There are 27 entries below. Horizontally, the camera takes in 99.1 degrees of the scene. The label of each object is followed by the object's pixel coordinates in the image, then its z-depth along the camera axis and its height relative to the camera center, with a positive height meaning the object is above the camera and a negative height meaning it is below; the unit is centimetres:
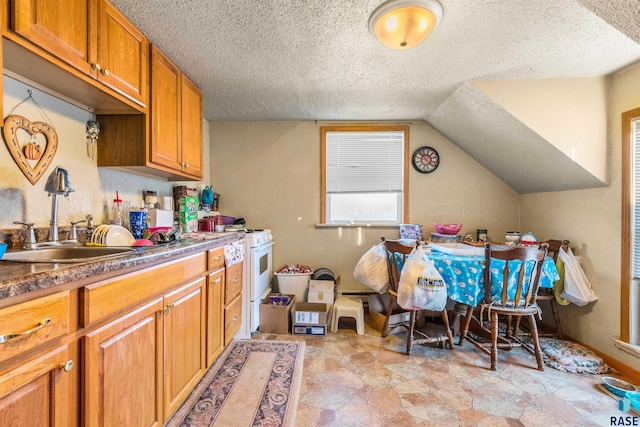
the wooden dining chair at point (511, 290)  200 -57
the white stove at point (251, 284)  252 -66
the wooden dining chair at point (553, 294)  245 -72
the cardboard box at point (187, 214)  251 +0
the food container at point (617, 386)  176 -115
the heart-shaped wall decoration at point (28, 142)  129 +36
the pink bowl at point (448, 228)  307 -15
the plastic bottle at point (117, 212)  186 +1
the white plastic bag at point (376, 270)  254 -53
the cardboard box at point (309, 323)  262 -105
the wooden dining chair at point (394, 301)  229 -82
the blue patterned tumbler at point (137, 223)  188 -6
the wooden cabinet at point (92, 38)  107 +82
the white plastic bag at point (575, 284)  223 -57
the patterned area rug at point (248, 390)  156 -116
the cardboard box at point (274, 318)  265 -102
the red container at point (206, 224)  277 -10
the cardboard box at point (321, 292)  289 -83
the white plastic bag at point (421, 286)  207 -55
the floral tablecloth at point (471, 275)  209 -47
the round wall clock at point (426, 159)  332 +68
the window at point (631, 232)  200 -12
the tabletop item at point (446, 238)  301 -26
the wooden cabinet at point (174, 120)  182 +72
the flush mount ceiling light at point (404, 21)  143 +106
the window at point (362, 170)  336 +55
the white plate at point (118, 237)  154 -14
